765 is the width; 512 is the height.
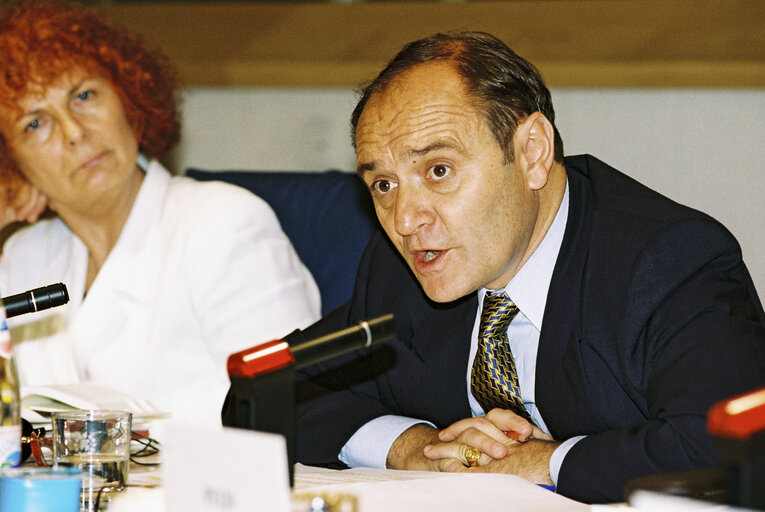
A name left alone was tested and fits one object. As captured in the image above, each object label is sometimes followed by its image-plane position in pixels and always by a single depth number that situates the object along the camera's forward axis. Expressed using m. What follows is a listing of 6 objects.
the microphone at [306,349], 2.75
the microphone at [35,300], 2.93
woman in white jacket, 3.43
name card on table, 2.32
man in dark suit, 2.95
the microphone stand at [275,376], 2.74
